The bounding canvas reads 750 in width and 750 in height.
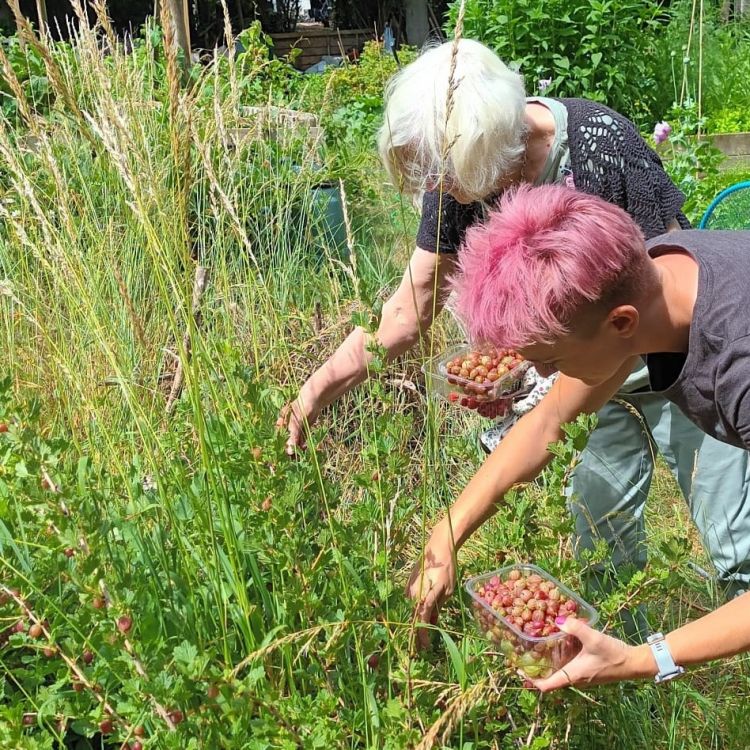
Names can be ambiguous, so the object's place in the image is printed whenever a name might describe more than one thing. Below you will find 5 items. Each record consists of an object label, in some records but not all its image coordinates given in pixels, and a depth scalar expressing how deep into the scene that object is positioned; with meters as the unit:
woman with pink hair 1.34
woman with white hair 2.00
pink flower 3.80
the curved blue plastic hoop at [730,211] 2.65
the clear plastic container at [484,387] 2.23
